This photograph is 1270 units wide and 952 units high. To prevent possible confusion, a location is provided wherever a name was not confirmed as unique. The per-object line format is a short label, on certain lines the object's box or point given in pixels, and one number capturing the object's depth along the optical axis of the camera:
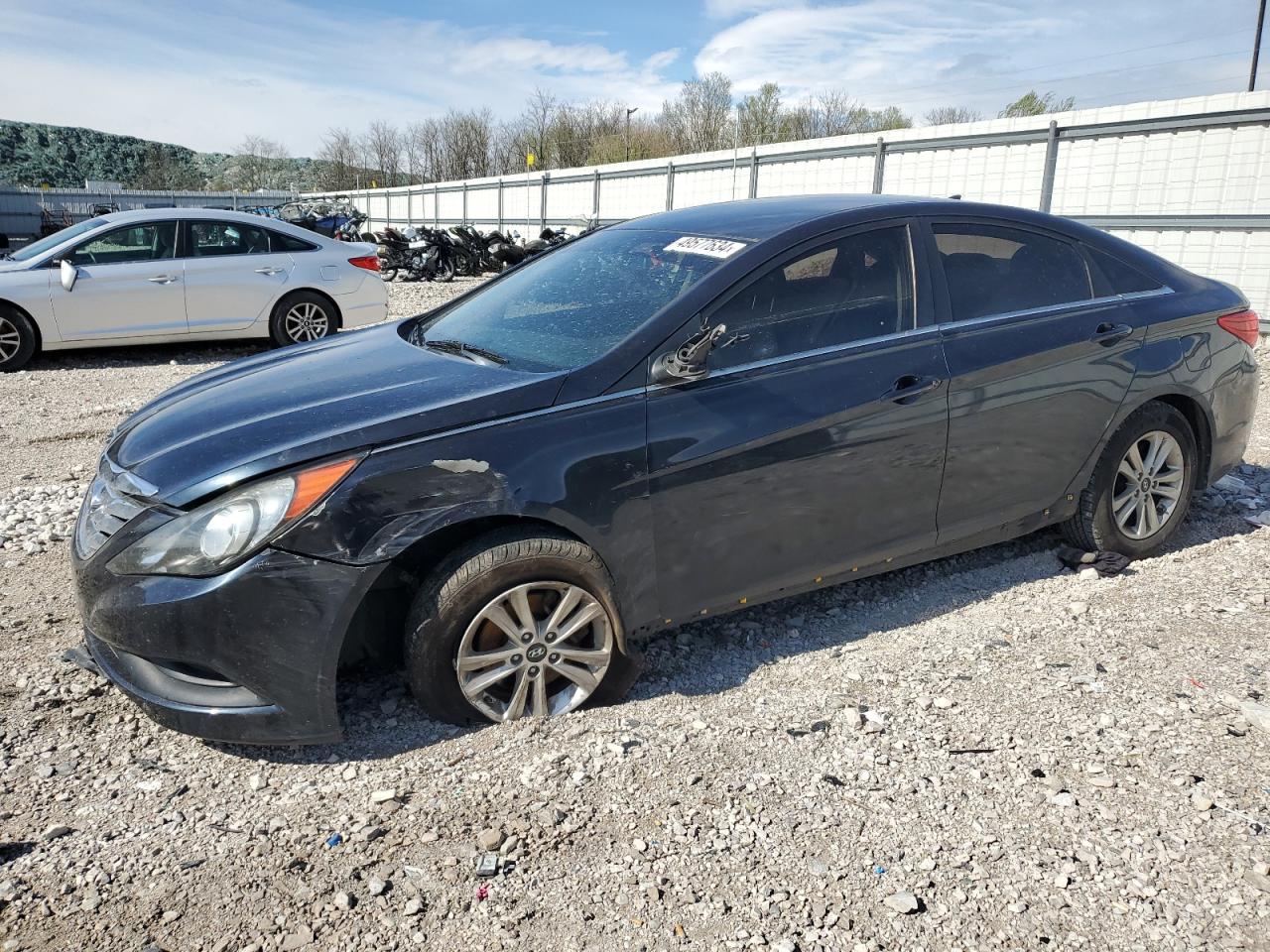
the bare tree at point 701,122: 56.59
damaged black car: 2.82
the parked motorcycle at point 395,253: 21.80
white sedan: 9.58
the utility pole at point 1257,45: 38.09
